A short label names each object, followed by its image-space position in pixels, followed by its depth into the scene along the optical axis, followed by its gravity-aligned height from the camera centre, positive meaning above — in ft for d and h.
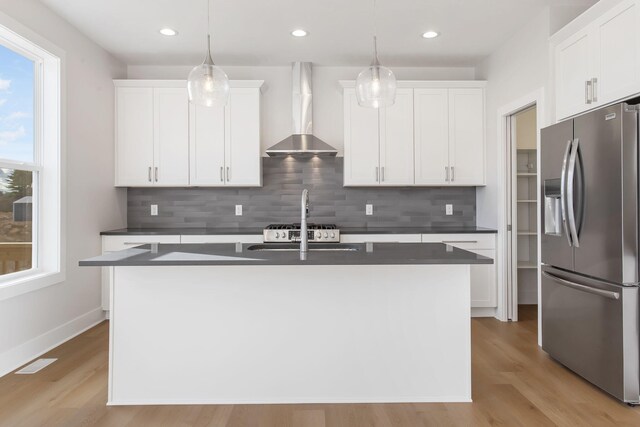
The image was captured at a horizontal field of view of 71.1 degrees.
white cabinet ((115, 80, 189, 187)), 15.52 +2.87
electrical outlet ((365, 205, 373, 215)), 16.85 +0.21
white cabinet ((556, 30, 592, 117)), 10.09 +3.29
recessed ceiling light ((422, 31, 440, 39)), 13.42 +5.43
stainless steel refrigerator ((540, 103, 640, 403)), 8.34 -0.69
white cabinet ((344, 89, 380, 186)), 15.69 +2.44
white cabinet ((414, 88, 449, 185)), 15.72 +2.72
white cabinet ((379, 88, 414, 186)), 15.70 +2.85
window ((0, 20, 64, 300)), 10.68 +1.27
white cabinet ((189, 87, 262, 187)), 15.56 +2.55
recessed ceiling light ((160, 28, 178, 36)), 13.06 +5.41
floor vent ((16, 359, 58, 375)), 10.18 -3.54
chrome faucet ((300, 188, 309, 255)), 8.91 -0.20
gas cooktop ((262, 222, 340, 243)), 14.52 -0.66
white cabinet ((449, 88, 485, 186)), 15.78 +2.86
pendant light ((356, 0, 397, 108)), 8.35 +2.40
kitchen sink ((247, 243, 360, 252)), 9.82 -0.76
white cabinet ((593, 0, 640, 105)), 8.56 +3.22
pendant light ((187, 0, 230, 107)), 8.13 +2.38
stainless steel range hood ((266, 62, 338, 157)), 15.76 +3.83
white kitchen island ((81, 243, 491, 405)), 8.39 -2.27
